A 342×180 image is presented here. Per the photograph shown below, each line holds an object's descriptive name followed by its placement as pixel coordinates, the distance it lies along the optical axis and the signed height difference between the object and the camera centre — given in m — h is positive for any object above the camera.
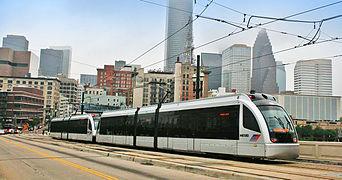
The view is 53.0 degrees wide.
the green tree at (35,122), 117.07 -3.02
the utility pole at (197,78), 24.62 +2.95
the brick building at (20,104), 122.06 +2.99
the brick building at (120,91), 169.38 +12.74
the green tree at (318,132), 108.38 -3.01
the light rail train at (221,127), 14.23 -0.40
